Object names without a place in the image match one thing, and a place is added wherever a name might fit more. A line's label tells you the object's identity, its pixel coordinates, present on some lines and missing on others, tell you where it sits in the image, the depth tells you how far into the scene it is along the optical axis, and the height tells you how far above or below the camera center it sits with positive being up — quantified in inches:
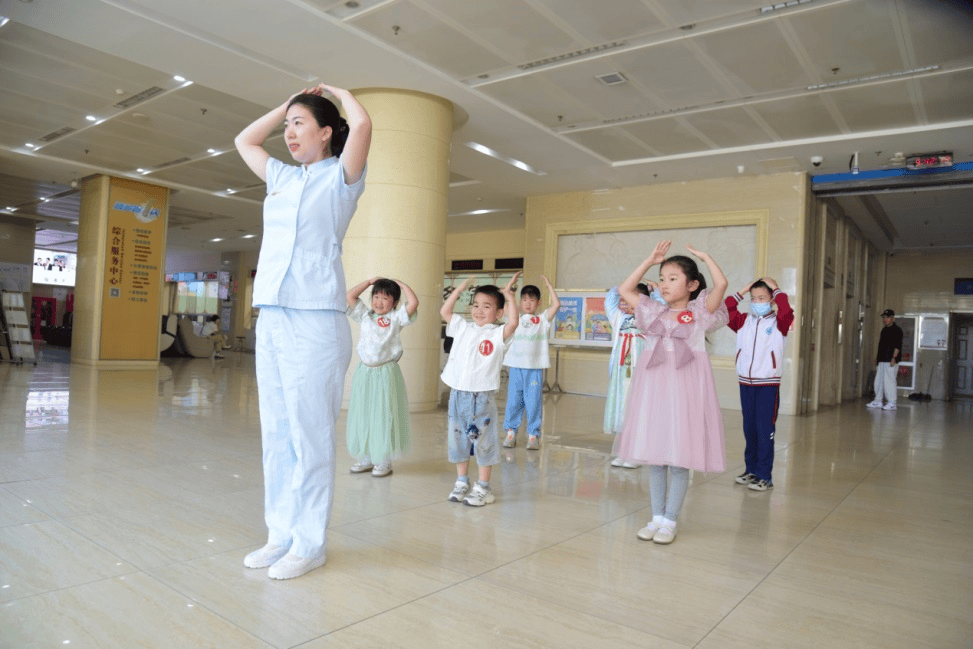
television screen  1106.7 +61.1
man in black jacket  493.4 -7.8
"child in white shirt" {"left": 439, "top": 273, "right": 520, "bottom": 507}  145.3 -13.3
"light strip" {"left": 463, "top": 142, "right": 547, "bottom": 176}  402.4 +109.2
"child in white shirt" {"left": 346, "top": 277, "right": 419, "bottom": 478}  162.7 -16.1
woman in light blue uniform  92.0 -0.2
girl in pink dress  123.5 -10.6
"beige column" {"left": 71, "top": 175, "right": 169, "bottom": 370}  502.9 +24.9
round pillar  295.7 +48.1
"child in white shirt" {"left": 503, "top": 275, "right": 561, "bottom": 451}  226.1 -12.6
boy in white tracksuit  176.1 -6.9
